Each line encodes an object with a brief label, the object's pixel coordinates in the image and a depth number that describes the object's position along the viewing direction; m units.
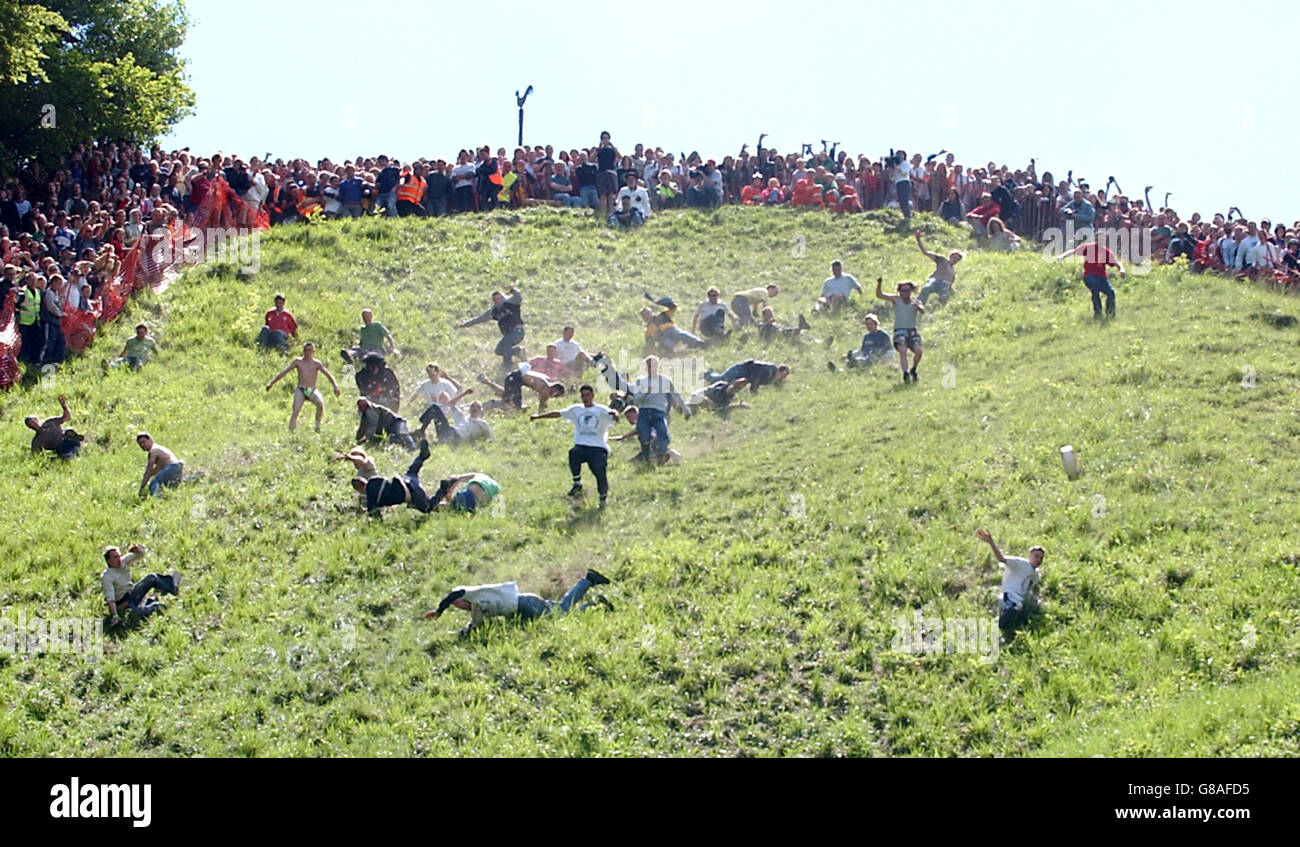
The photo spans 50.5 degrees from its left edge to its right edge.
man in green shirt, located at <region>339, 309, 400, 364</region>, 29.11
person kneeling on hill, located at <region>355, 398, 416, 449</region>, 24.22
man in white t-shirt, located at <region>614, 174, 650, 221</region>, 40.31
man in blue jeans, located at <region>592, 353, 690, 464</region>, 23.45
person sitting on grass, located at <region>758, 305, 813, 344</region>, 30.39
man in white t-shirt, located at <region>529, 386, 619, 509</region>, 21.50
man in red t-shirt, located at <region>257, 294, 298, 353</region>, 29.91
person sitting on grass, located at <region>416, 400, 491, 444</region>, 24.67
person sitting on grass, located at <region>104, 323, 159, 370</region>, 27.89
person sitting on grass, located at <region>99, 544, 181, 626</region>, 18.36
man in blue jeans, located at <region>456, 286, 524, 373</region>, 30.06
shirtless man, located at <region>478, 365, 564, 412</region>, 26.75
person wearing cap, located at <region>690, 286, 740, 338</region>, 30.73
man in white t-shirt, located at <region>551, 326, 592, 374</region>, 28.62
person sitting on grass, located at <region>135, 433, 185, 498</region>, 22.25
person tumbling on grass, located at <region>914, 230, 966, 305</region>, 32.00
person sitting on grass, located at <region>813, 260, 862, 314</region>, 32.16
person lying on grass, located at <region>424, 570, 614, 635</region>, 17.59
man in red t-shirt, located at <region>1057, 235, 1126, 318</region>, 28.97
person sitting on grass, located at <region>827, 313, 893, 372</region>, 28.30
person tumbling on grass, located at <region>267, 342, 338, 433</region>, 25.36
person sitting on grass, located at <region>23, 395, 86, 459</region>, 23.77
